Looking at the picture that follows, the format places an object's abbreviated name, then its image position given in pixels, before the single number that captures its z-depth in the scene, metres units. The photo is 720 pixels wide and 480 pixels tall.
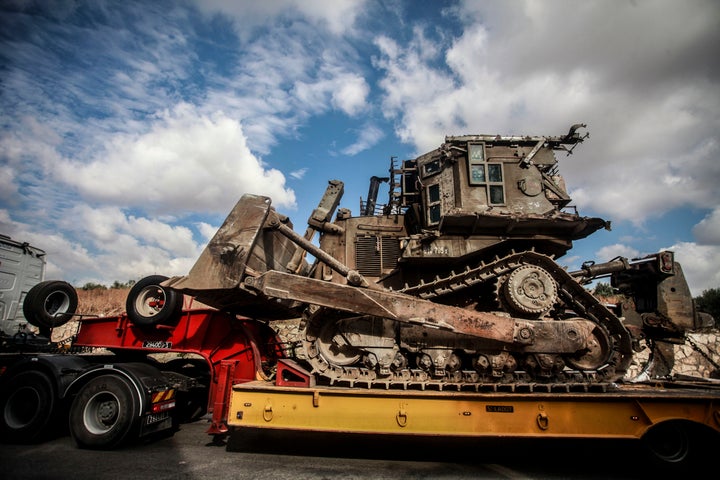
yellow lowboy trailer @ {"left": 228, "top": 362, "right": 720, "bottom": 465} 4.81
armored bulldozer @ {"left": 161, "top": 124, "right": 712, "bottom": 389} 5.39
